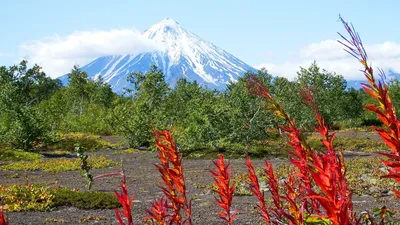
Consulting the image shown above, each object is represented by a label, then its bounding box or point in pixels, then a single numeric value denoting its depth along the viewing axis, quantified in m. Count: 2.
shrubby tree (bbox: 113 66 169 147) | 32.47
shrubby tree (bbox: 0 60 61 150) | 29.12
